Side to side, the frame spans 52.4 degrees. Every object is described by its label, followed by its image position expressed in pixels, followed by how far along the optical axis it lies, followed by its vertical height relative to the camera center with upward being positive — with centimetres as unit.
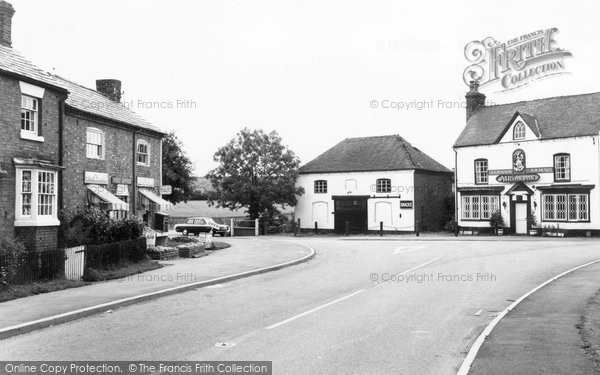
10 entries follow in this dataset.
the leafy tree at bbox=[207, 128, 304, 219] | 5081 +339
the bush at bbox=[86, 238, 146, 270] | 1836 -129
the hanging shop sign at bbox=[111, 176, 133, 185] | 2504 +140
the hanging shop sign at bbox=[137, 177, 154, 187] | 2728 +146
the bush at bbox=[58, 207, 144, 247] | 2033 -49
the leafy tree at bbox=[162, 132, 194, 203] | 5766 +427
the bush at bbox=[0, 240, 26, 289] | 1459 -120
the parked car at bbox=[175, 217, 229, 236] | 4747 -107
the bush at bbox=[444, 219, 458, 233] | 4522 -108
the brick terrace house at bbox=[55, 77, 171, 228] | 2227 +239
